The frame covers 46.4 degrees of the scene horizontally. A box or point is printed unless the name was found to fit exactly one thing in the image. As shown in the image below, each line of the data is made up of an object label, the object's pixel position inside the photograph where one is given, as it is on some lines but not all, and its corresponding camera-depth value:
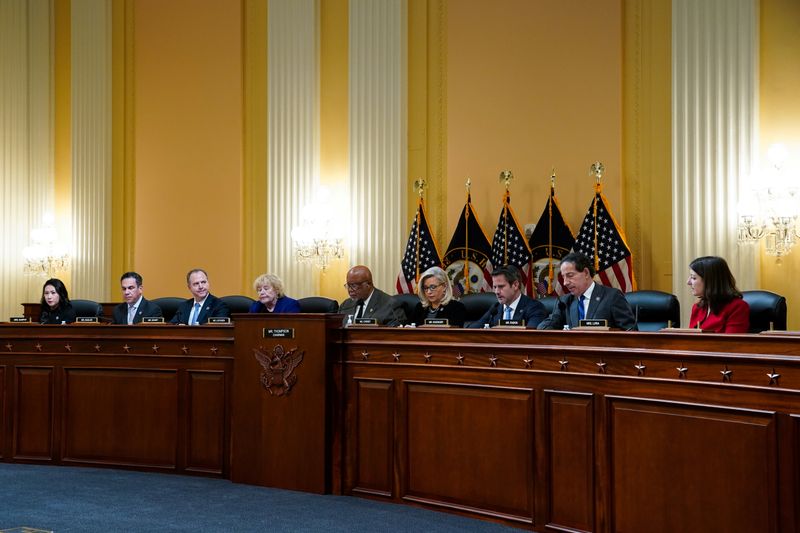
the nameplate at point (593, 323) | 4.32
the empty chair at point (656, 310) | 6.07
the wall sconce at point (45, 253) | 10.97
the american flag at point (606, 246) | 7.39
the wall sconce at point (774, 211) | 6.84
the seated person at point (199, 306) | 7.00
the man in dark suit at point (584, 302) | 5.10
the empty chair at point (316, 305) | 7.95
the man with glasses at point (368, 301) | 6.47
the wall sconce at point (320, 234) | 9.21
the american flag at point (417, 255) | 8.45
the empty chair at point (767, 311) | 5.36
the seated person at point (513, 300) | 5.78
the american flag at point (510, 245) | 7.91
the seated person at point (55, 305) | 7.43
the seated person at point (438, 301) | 6.09
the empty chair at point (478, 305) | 6.87
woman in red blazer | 4.57
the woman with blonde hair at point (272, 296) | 6.88
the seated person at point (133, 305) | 7.05
